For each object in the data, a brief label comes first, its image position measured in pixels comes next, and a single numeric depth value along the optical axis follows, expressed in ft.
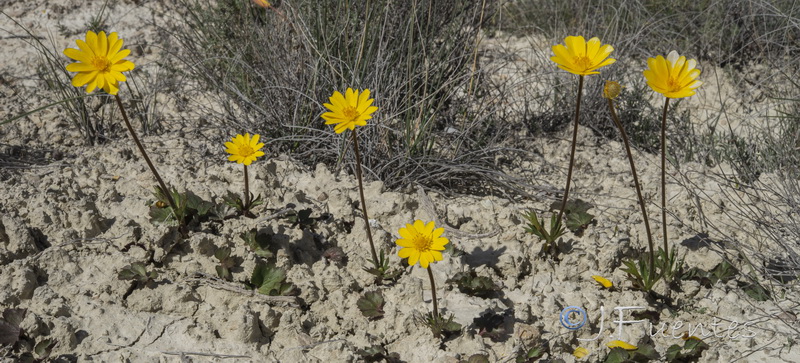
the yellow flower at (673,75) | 6.67
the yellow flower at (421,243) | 6.66
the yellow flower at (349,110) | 6.84
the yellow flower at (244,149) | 7.68
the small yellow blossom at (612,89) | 6.35
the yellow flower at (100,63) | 6.64
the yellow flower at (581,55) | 6.79
